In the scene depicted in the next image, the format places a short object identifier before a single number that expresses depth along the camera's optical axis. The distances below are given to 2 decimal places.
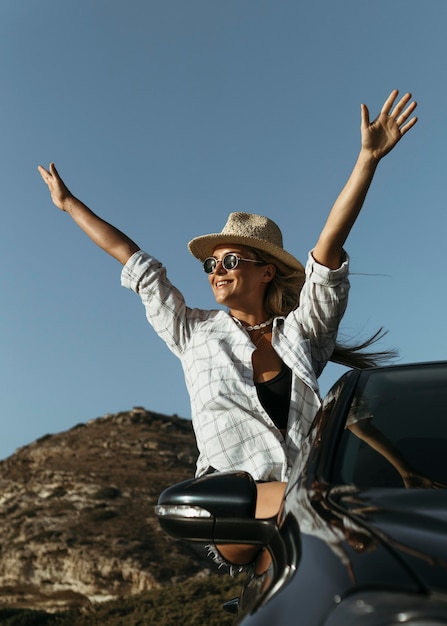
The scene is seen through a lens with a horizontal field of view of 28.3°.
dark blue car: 1.25
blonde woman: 3.71
